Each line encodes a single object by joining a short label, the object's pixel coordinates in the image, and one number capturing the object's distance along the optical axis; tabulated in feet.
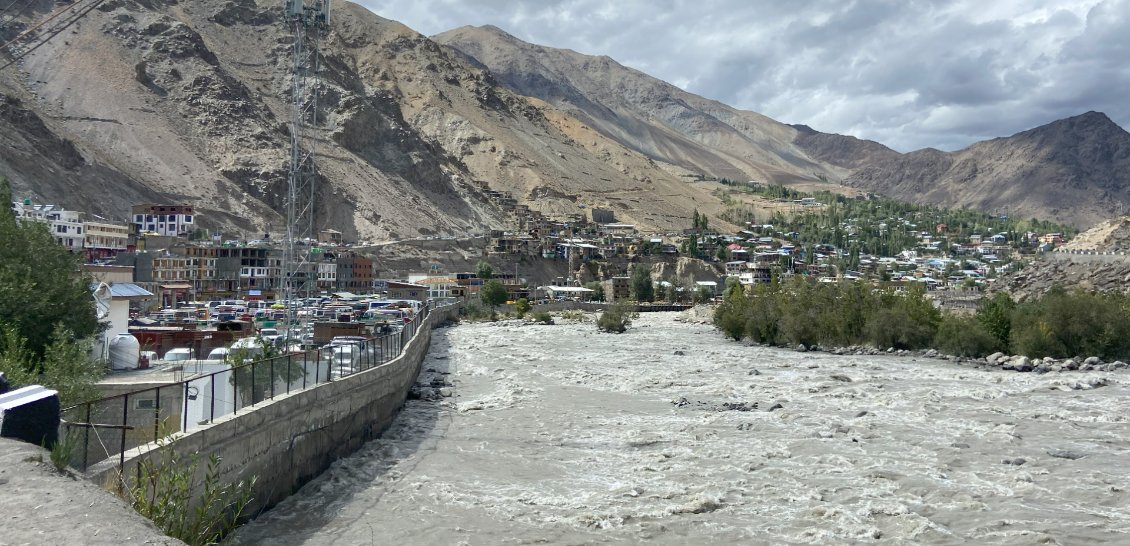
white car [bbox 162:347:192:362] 82.84
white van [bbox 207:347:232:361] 81.51
